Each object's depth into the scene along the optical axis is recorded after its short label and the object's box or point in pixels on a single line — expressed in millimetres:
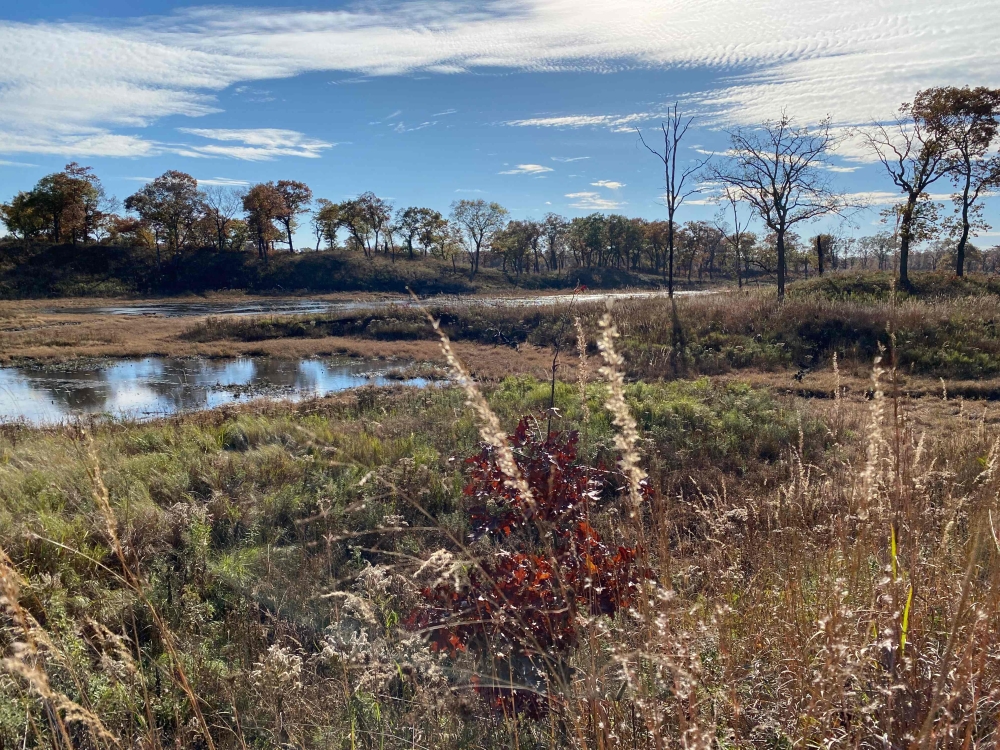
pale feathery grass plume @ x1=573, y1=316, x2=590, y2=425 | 2576
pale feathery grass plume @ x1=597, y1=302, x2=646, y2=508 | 1544
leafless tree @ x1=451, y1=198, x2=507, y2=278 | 81188
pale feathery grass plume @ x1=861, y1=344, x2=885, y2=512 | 1812
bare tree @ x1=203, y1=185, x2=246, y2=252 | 83344
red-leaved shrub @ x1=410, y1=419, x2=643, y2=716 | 2688
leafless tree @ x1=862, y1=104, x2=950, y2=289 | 27250
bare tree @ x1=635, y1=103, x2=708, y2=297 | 26516
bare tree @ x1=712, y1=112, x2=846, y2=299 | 26906
